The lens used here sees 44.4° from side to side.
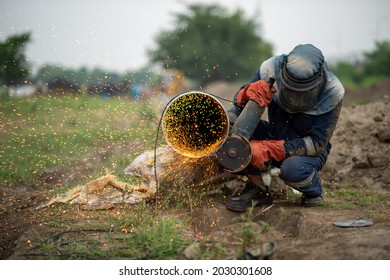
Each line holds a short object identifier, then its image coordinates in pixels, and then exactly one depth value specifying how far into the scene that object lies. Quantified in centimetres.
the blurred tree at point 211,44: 2464
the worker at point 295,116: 366
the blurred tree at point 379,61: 1755
